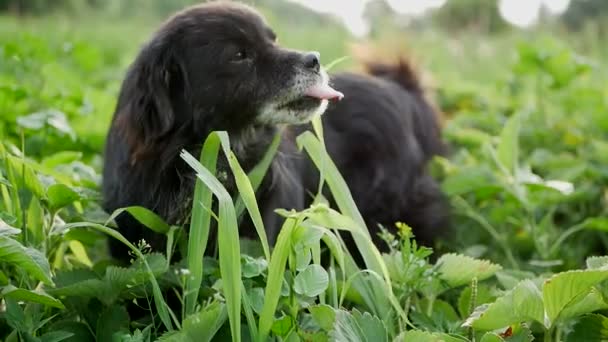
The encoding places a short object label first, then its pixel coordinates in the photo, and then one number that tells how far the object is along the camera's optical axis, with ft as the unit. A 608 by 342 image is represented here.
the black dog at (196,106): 4.42
